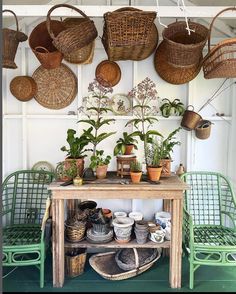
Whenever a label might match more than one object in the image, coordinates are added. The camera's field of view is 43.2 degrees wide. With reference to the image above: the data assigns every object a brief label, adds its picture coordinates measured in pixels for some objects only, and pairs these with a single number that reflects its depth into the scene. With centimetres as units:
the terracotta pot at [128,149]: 272
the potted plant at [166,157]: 270
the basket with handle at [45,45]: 235
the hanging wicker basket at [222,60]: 214
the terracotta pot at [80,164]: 262
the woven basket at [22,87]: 287
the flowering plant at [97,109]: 267
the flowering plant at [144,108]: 268
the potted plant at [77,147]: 264
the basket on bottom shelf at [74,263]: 259
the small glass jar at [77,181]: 246
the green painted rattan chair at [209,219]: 237
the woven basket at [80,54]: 247
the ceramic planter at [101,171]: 266
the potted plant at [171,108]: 293
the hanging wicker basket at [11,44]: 224
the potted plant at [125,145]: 267
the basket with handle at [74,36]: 214
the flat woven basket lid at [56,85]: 294
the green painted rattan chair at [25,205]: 264
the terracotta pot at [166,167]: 274
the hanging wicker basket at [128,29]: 203
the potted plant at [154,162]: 258
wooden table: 242
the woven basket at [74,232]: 254
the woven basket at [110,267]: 252
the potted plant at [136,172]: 254
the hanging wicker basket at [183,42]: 223
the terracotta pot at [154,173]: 258
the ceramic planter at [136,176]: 254
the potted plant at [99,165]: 264
